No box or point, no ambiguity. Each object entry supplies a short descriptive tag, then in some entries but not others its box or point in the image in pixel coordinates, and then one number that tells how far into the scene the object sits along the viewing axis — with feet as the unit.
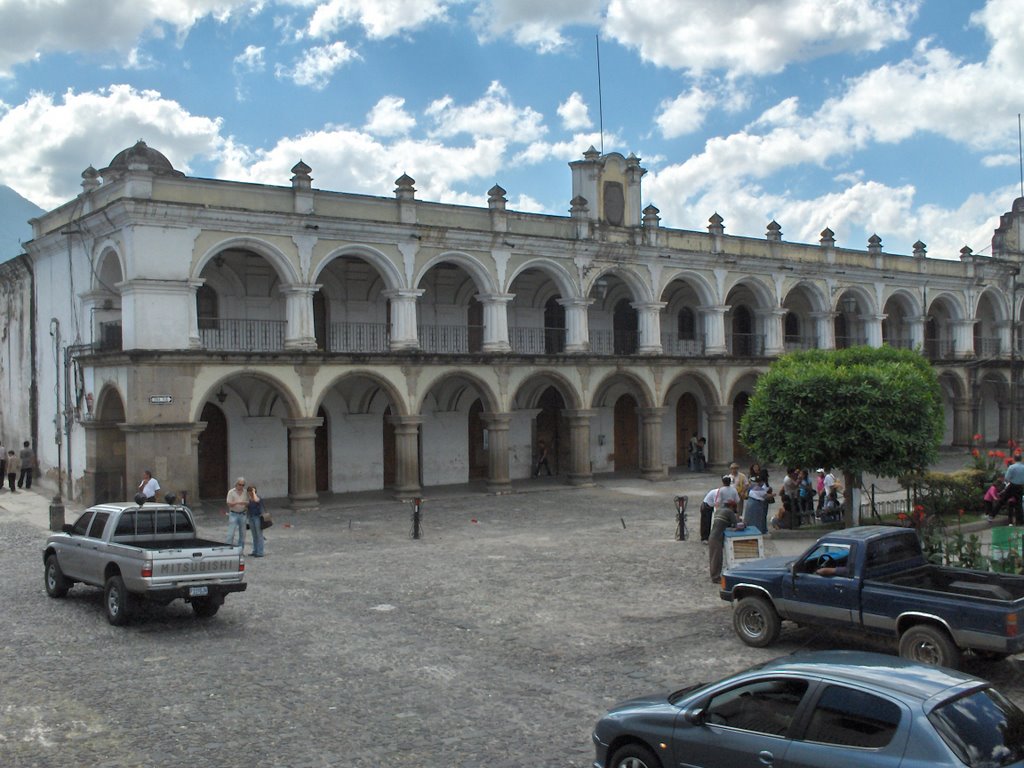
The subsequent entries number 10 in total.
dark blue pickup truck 27.76
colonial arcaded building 69.26
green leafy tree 51.72
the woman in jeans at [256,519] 53.31
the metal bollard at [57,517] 60.59
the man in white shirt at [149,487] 63.41
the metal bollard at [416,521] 60.80
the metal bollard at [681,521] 57.47
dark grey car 16.10
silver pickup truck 36.01
